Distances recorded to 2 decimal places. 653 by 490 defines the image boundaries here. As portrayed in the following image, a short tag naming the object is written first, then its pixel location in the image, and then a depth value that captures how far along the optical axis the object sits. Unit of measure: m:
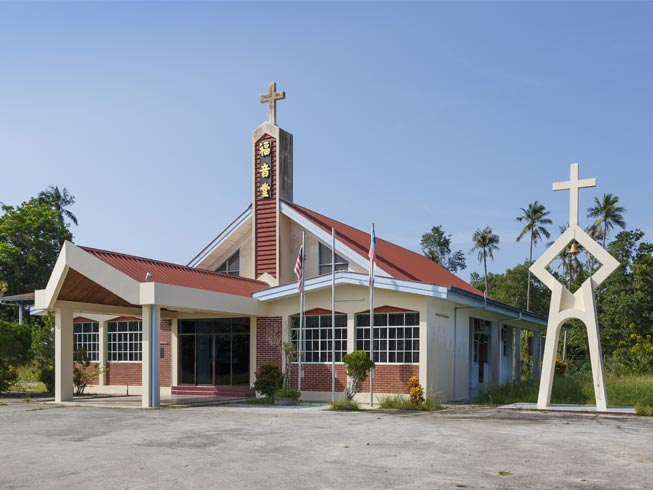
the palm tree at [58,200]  64.75
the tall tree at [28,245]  51.88
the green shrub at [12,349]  25.36
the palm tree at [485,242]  67.12
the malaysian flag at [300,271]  21.95
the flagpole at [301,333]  21.94
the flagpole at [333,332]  21.50
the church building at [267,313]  21.14
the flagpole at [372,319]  20.92
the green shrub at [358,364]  20.45
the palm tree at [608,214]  55.44
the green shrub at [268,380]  22.23
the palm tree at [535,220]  60.62
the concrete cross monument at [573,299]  18.62
